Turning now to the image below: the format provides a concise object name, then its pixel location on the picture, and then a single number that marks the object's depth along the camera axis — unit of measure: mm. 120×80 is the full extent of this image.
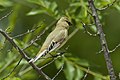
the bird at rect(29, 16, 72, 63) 7745
